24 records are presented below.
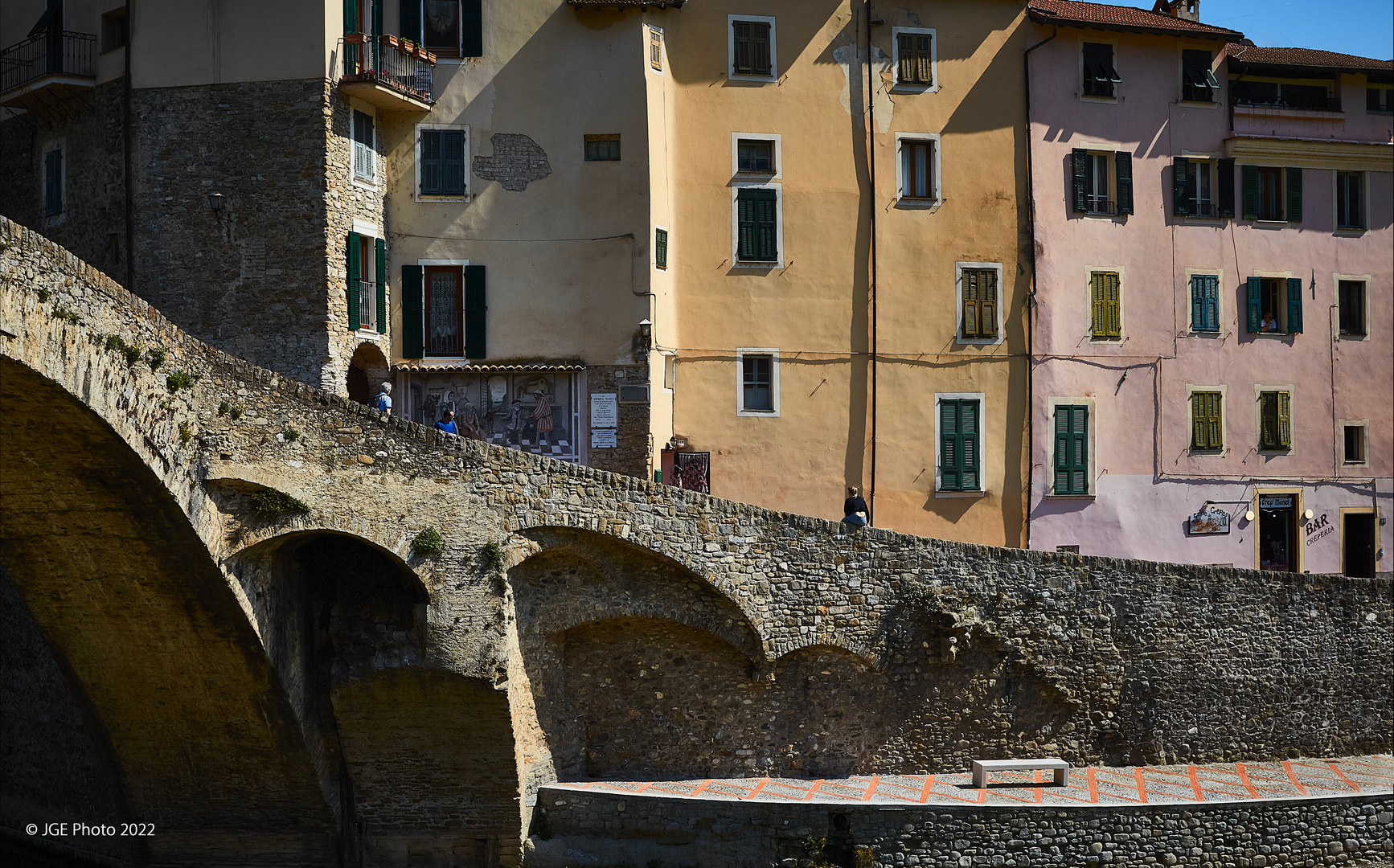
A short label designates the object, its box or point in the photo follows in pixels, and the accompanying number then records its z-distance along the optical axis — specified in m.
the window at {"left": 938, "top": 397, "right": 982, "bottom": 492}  32.06
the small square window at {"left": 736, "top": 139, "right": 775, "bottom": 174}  31.39
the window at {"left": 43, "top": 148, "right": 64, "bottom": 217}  30.95
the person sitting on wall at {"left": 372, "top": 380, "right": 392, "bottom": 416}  27.38
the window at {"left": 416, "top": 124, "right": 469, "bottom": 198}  29.97
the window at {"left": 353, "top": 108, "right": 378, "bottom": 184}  29.05
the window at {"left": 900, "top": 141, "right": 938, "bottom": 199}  32.19
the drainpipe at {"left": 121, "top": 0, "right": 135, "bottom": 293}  29.09
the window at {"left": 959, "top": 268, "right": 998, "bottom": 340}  32.34
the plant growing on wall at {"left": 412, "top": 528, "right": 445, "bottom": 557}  21.84
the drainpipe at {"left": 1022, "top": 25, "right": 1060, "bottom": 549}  32.56
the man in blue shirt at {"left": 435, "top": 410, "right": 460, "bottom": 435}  27.00
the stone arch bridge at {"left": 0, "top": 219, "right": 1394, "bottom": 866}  20.59
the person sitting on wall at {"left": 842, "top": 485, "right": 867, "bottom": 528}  26.98
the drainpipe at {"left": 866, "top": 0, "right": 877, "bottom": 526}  31.86
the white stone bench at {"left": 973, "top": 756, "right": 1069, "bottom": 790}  25.05
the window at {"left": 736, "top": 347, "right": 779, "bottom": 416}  31.28
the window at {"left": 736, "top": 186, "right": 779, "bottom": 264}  31.27
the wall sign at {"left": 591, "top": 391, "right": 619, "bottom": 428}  29.86
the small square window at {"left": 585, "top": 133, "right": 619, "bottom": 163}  29.98
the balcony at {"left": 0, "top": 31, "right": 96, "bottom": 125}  29.75
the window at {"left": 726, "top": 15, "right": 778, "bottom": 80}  31.36
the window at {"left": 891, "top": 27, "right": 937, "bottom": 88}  32.09
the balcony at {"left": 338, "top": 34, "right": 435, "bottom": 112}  28.34
